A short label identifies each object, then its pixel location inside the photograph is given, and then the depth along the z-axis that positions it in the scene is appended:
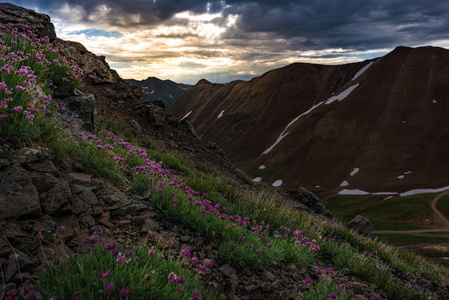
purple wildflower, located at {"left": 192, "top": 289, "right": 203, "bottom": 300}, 2.66
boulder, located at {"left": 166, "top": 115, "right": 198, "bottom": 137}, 23.66
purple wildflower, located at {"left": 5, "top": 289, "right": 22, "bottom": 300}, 2.24
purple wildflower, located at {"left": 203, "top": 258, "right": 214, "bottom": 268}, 3.23
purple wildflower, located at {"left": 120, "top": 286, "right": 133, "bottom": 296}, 2.25
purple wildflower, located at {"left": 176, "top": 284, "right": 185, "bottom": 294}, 2.47
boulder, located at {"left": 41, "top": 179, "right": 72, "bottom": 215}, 3.74
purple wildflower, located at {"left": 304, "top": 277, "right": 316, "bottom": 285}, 4.00
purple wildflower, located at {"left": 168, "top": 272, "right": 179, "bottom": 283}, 2.47
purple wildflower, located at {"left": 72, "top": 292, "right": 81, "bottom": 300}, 2.08
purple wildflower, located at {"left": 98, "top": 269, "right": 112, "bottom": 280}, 2.27
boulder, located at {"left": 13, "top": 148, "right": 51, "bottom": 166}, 3.90
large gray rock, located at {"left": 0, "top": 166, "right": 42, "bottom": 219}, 3.36
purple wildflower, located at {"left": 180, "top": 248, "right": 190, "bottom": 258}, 3.09
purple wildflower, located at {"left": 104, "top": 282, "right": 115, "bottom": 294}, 2.15
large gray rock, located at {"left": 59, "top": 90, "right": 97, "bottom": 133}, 8.16
